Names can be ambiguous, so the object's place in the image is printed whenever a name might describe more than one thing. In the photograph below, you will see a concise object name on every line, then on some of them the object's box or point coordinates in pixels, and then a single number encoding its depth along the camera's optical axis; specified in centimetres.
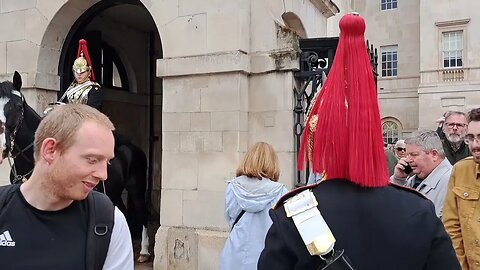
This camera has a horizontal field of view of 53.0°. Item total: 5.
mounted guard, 662
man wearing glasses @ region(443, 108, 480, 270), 304
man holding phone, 375
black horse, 530
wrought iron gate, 594
